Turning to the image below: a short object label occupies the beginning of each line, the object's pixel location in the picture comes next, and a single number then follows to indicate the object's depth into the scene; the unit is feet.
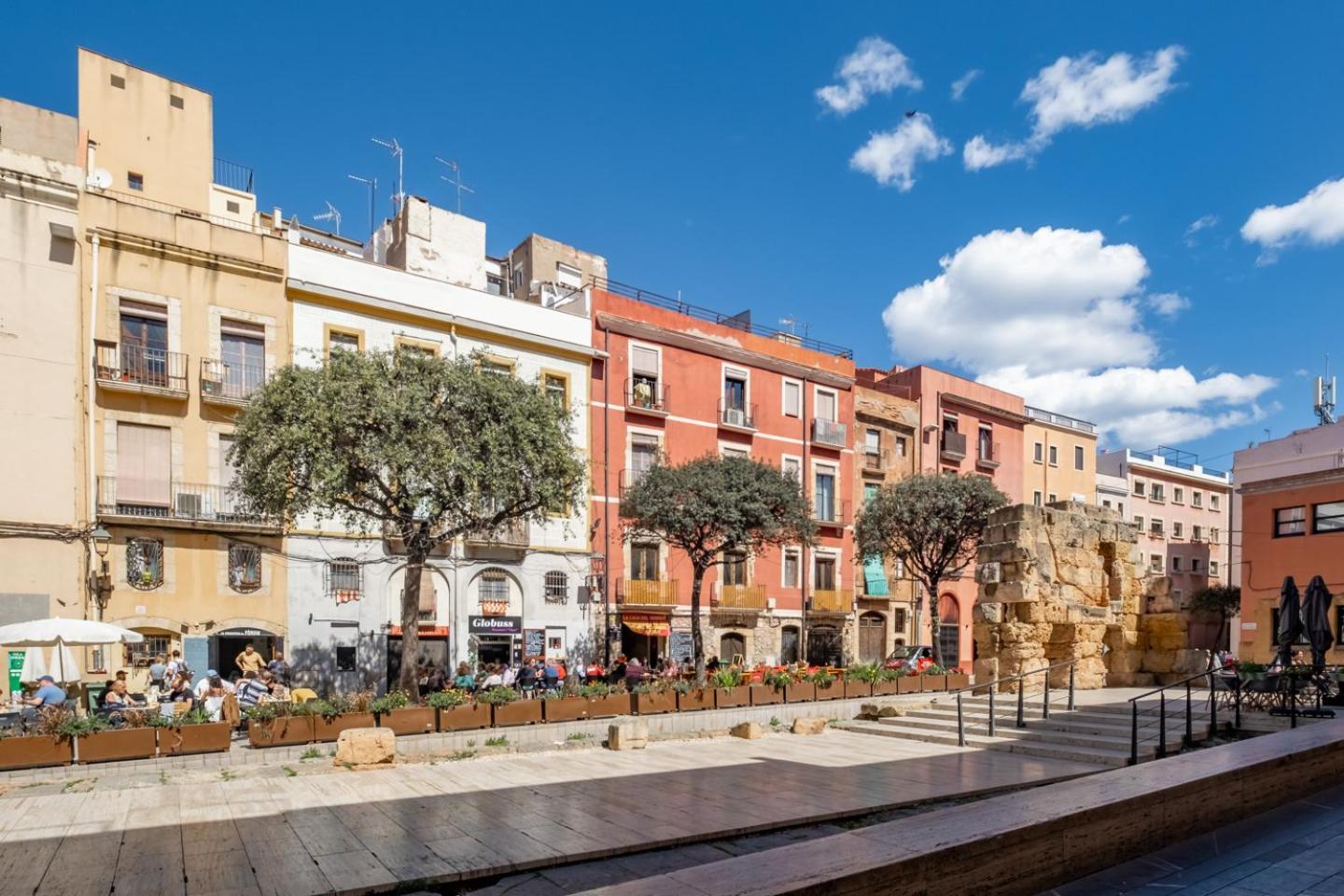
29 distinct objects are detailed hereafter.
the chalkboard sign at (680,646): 94.12
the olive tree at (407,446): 52.44
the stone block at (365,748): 38.70
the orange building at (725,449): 94.27
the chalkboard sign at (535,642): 85.10
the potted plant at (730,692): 54.85
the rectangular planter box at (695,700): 53.11
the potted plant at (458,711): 44.65
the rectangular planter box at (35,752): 35.09
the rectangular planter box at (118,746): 36.58
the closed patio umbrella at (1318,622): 47.19
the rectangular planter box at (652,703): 51.75
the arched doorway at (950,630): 125.39
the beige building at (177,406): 67.00
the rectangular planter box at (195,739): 38.29
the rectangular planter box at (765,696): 56.39
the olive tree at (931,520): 97.25
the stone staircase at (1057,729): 41.39
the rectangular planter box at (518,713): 46.32
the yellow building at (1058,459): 145.07
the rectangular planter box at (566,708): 48.29
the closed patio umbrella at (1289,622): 48.78
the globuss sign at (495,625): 82.12
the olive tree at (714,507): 82.53
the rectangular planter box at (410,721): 43.42
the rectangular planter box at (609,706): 49.83
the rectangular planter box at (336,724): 41.70
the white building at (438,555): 75.00
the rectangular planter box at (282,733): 40.11
